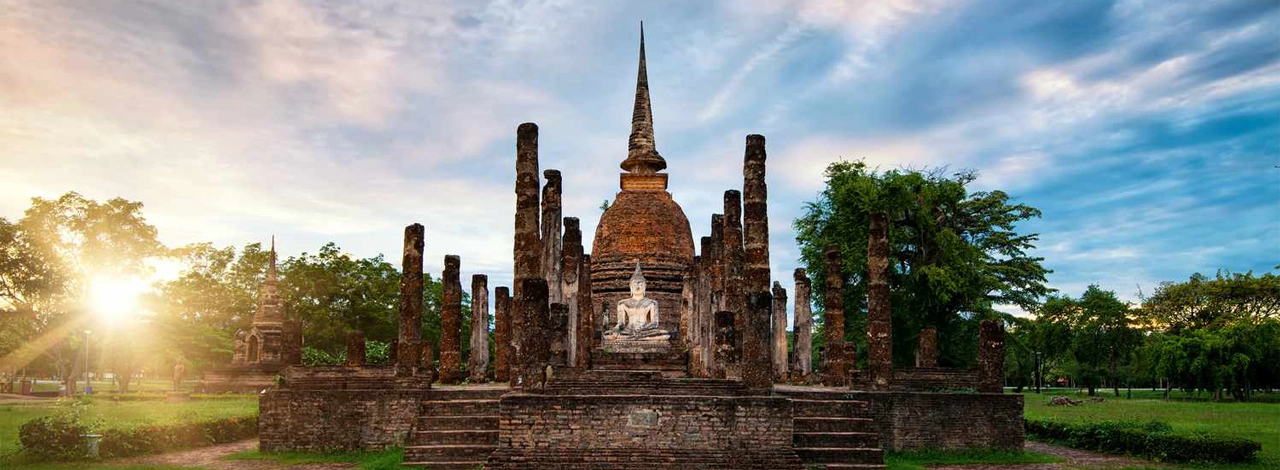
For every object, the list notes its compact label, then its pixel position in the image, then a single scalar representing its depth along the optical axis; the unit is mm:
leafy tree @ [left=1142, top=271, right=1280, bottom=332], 45062
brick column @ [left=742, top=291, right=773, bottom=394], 15820
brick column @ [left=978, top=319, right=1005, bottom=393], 18531
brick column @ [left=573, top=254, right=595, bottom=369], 22594
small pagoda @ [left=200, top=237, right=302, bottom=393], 37438
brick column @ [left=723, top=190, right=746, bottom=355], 20391
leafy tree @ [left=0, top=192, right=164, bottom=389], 39562
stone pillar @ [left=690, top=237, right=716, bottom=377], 22853
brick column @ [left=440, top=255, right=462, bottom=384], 22031
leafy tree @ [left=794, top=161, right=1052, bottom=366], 34562
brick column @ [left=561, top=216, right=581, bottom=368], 22188
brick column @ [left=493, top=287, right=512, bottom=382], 22078
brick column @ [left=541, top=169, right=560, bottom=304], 21109
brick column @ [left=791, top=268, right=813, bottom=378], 28297
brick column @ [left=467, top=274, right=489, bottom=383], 24711
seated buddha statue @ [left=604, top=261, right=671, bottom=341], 28109
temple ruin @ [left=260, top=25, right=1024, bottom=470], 14117
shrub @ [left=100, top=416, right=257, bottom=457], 16469
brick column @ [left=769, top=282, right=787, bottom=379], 27328
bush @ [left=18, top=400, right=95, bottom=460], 15617
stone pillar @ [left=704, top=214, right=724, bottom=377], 21922
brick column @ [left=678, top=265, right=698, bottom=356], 25875
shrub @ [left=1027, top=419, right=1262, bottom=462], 15680
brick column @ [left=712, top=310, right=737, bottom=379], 16906
